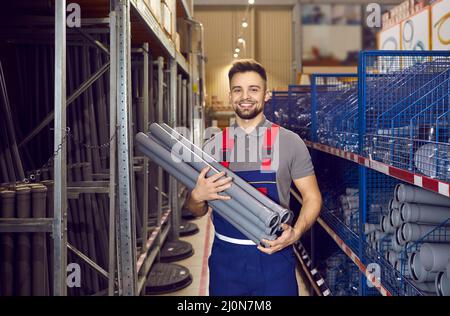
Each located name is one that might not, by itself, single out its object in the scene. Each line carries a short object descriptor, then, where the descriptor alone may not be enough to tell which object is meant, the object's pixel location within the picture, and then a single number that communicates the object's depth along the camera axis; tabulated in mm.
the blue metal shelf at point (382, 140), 2469
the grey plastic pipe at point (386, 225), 3014
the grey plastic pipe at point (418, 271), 2527
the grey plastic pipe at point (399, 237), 2801
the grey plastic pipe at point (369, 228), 3197
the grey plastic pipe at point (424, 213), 2729
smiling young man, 2354
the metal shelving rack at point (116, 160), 2117
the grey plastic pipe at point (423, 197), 2783
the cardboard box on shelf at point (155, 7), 3855
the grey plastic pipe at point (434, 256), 2445
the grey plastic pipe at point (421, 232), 2717
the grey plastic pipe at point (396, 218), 2857
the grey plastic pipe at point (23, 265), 2475
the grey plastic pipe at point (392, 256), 2869
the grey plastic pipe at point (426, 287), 2549
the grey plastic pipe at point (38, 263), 2516
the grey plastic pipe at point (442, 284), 2301
